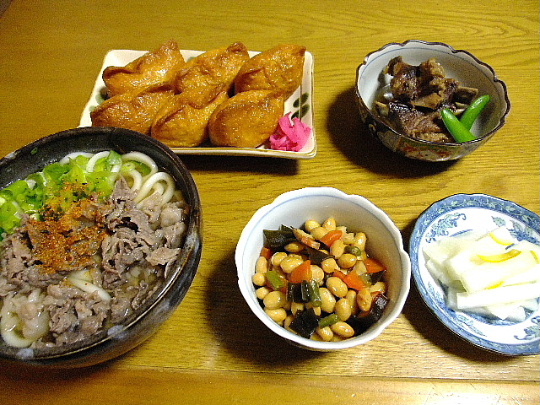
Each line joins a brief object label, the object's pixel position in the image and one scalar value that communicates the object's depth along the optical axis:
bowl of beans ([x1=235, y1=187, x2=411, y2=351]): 0.27
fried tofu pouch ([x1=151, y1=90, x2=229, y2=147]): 0.38
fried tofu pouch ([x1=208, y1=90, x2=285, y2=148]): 0.38
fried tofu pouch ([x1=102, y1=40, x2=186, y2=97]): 0.41
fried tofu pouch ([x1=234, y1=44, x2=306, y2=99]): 0.42
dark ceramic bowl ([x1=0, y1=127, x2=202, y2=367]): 0.23
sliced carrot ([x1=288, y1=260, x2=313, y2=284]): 0.28
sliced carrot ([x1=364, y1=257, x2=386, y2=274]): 0.30
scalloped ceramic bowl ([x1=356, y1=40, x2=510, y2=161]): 0.35
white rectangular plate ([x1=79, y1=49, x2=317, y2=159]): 0.37
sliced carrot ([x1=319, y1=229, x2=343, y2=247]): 0.30
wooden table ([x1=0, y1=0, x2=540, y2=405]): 0.29
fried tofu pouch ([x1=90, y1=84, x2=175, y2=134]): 0.38
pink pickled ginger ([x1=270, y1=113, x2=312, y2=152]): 0.39
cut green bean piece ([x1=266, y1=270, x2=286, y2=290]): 0.29
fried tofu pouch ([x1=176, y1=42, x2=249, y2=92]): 0.41
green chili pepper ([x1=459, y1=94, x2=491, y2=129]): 0.40
